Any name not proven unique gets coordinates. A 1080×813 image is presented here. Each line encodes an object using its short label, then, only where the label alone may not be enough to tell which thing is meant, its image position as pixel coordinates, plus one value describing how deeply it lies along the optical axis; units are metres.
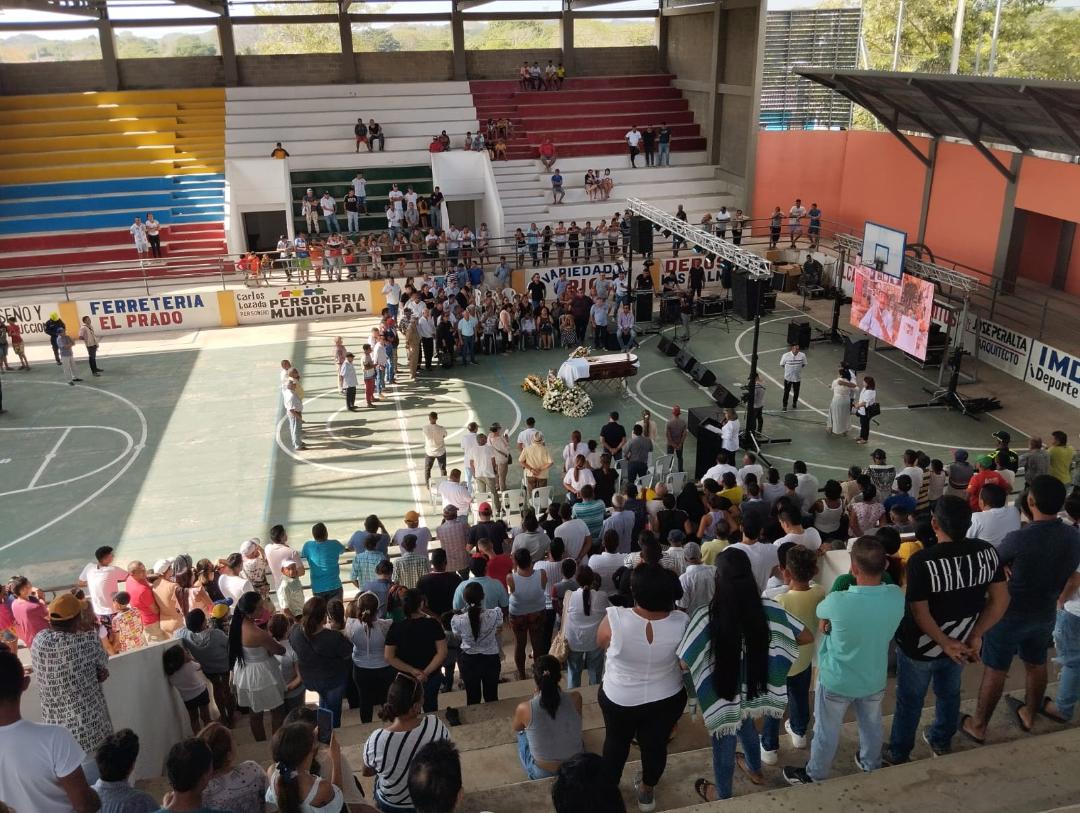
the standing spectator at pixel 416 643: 6.57
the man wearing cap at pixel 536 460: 13.70
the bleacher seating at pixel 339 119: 32.00
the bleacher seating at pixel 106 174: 28.91
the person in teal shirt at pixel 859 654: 4.72
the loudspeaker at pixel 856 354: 18.67
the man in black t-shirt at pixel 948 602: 4.86
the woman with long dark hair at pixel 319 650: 6.92
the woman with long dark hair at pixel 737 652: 4.59
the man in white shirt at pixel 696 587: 7.16
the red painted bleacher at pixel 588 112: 34.84
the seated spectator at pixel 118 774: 4.41
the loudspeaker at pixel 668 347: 21.84
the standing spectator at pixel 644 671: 4.73
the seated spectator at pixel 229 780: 4.48
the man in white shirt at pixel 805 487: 11.34
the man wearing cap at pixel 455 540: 10.38
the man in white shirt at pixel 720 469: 11.59
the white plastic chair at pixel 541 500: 13.08
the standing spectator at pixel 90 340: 20.61
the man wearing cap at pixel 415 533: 10.08
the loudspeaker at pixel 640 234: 22.39
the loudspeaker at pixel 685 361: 20.45
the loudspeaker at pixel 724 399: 18.28
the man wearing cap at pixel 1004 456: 12.34
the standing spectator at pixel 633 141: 33.81
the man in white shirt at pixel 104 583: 9.70
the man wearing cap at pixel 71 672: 5.45
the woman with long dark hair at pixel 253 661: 6.99
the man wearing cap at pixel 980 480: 11.02
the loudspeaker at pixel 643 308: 24.53
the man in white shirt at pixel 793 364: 17.50
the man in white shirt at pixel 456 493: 12.24
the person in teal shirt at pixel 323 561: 9.65
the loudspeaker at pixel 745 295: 19.91
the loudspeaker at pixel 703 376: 19.45
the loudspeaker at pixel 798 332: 20.08
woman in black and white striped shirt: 4.70
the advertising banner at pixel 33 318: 23.41
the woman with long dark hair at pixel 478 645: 7.29
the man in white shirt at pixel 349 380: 18.11
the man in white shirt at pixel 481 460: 14.02
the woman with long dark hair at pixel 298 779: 4.18
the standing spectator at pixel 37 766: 4.37
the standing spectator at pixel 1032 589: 5.24
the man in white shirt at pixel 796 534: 7.22
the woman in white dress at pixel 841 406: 16.69
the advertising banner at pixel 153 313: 24.11
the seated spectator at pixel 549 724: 5.20
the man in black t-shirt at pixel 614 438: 14.54
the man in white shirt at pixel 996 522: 6.73
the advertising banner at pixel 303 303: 25.03
